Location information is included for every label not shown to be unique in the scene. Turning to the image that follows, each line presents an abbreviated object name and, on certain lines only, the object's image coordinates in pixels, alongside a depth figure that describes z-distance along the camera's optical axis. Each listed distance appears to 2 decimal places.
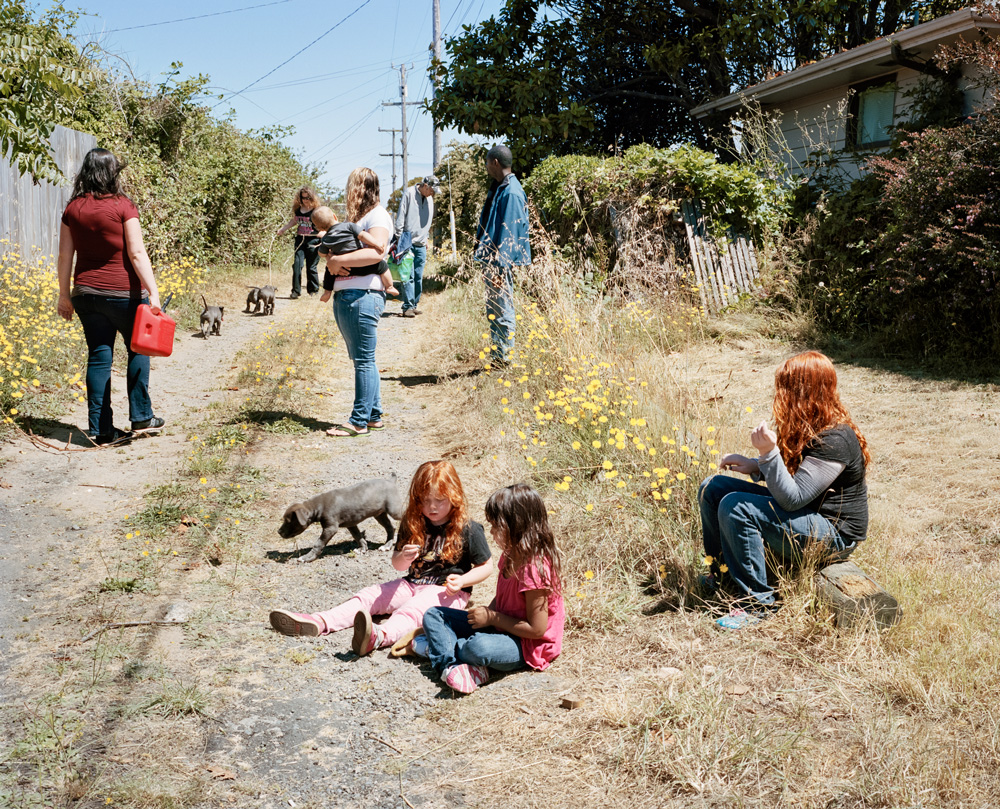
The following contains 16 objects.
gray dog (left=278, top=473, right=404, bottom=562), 4.48
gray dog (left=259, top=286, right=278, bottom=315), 12.84
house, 10.34
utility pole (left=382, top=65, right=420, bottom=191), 46.25
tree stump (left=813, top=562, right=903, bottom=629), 3.31
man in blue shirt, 7.73
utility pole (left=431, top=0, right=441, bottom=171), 23.98
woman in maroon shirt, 5.84
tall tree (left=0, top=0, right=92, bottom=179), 5.32
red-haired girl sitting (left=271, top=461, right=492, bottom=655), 3.62
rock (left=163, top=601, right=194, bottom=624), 3.66
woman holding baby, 6.23
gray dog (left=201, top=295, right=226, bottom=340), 10.93
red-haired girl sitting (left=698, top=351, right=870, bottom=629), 3.51
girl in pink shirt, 3.34
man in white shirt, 11.80
